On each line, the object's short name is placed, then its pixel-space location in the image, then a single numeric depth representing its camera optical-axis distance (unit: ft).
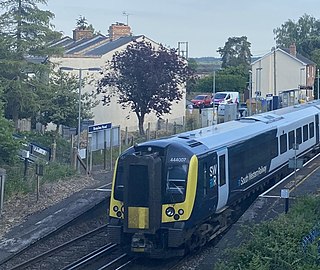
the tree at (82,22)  299.21
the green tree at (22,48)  97.91
